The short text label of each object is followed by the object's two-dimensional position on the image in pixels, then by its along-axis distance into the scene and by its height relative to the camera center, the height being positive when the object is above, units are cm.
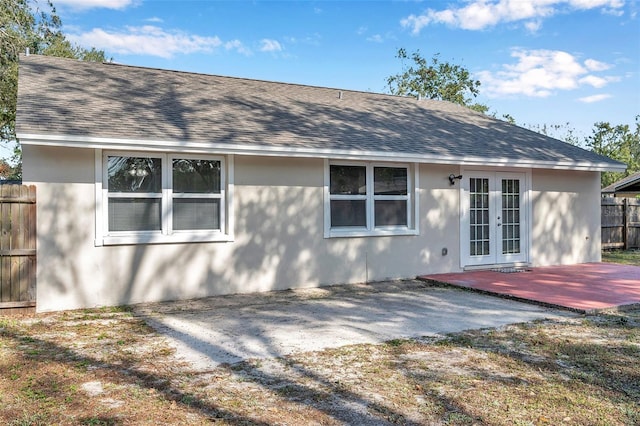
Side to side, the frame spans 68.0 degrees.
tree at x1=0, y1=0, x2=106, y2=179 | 1471 +624
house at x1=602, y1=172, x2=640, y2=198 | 1239 +81
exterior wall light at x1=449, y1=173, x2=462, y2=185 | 991 +82
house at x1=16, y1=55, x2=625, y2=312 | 688 +50
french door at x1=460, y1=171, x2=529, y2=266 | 1020 -5
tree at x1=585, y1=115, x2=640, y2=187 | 3619 +597
